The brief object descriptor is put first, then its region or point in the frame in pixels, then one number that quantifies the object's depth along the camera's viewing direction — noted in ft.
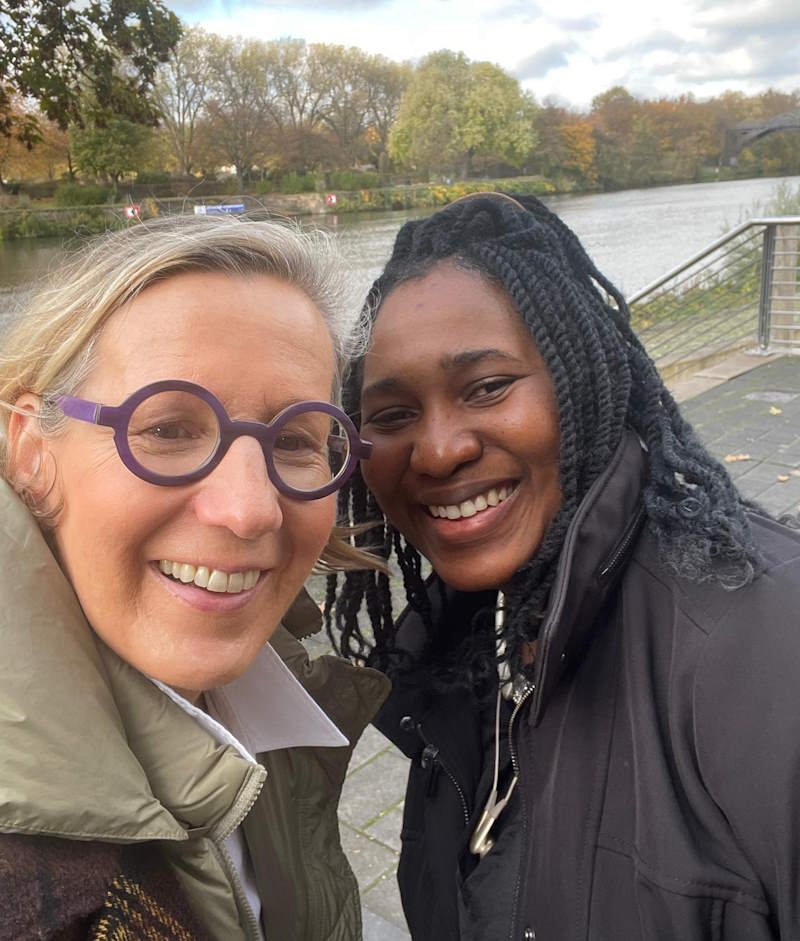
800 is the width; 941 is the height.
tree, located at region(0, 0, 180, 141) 15.58
